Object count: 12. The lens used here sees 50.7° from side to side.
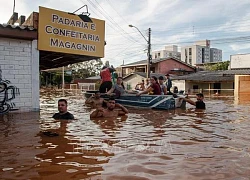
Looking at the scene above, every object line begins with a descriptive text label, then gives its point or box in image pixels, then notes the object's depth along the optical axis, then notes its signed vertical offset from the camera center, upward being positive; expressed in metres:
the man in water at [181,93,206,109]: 11.75 -0.69
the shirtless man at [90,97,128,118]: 8.49 -0.81
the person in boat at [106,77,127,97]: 12.38 -0.09
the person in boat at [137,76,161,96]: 11.83 -0.03
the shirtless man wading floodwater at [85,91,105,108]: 11.29 -0.63
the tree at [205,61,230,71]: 56.56 +4.68
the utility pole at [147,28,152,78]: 31.38 +5.06
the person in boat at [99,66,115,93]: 12.71 +0.35
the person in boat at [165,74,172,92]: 15.53 +0.26
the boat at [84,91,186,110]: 11.45 -0.62
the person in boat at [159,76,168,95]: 12.55 +0.02
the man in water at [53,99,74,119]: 7.78 -0.83
